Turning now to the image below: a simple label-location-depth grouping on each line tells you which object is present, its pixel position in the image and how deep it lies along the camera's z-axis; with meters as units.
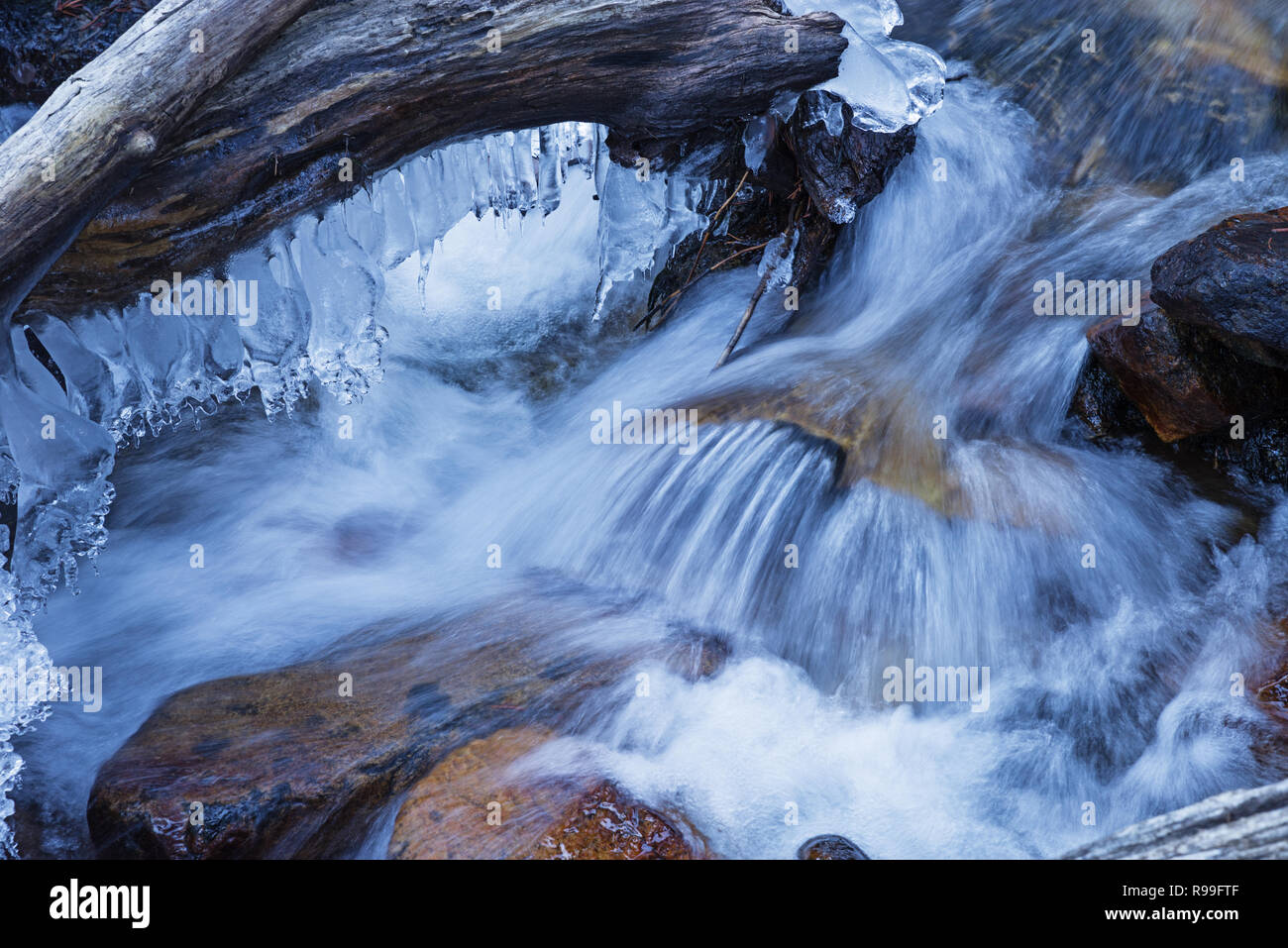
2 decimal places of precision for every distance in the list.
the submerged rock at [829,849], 3.12
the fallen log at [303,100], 3.26
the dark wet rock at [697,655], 3.88
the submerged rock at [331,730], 3.24
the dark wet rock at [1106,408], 4.25
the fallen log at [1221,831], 2.22
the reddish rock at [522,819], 3.06
